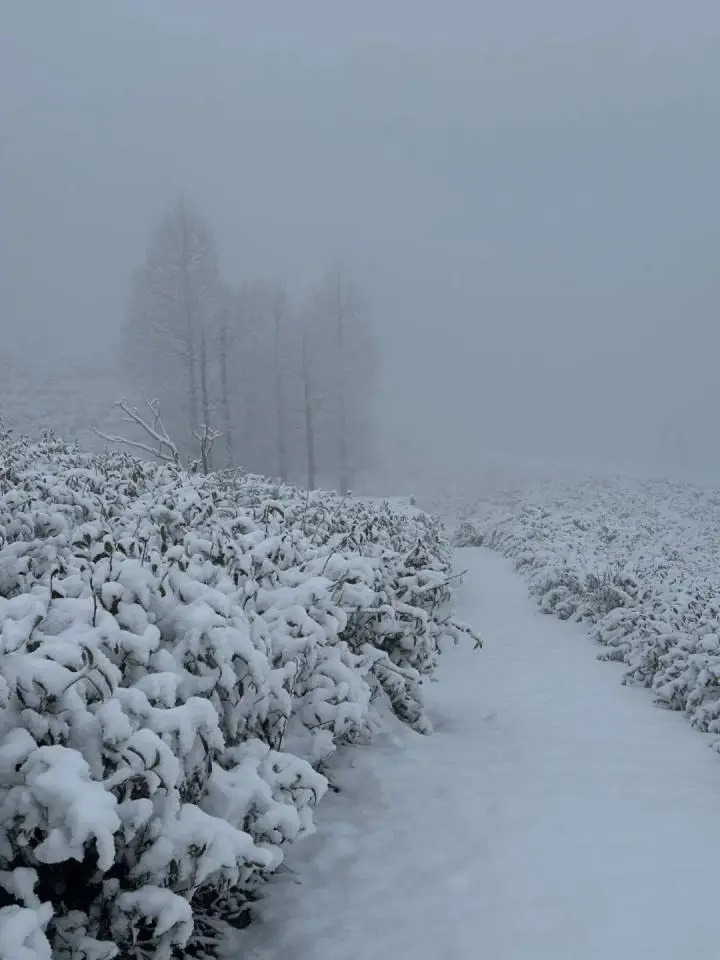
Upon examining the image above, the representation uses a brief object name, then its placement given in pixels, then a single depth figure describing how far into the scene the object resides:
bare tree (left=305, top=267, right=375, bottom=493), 25.58
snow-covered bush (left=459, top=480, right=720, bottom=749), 6.47
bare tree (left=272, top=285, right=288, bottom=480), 24.39
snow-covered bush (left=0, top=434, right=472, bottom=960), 1.93
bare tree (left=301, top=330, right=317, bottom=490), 23.52
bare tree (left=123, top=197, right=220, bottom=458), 21.38
